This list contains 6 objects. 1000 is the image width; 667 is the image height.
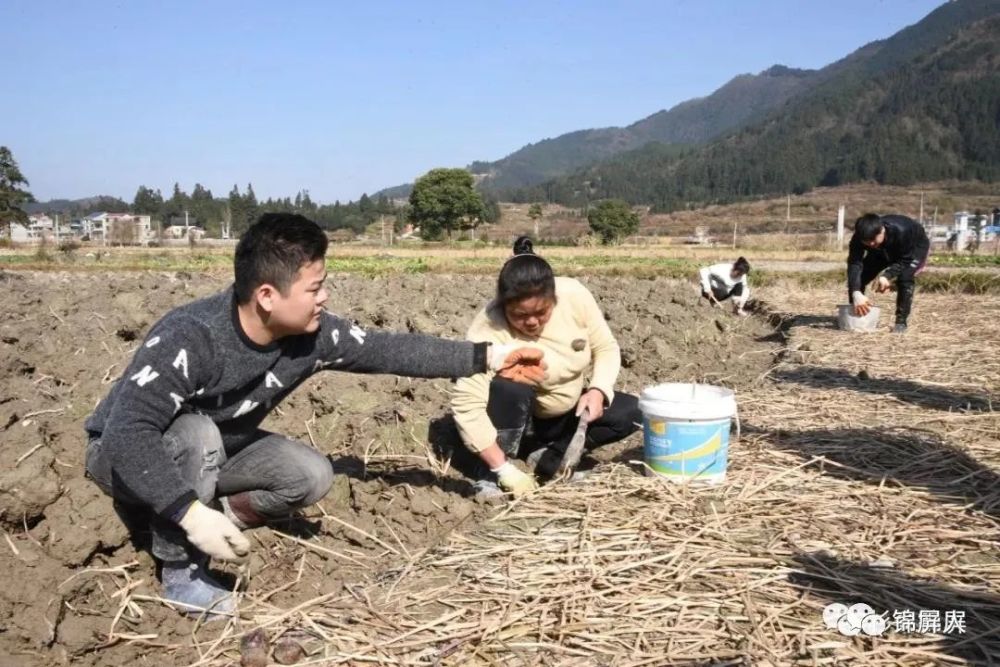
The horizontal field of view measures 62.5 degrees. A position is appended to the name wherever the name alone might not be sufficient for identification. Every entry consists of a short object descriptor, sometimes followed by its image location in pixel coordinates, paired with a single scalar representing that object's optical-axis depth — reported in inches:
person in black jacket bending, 308.8
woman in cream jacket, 138.2
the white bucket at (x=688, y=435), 135.5
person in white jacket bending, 410.3
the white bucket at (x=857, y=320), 331.6
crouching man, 94.0
